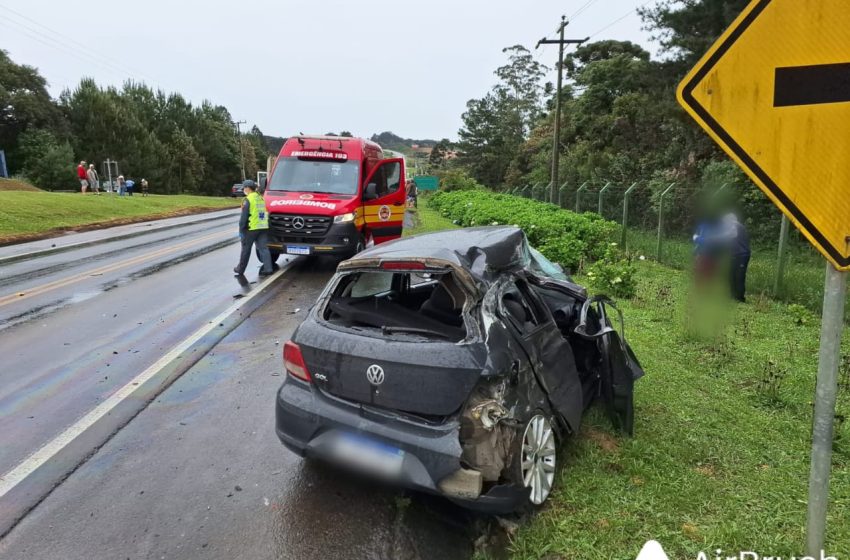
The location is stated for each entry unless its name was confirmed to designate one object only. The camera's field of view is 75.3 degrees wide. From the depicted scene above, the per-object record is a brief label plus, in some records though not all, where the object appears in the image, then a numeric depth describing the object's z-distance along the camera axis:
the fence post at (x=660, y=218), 11.98
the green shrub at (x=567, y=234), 10.70
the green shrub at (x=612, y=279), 8.55
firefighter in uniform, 10.60
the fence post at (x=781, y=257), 8.50
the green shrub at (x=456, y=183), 44.47
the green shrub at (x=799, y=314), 7.30
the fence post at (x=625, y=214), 13.65
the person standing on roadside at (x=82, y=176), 33.41
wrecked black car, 2.89
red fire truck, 10.65
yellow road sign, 1.88
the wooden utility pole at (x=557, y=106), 26.36
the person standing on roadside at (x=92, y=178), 34.06
